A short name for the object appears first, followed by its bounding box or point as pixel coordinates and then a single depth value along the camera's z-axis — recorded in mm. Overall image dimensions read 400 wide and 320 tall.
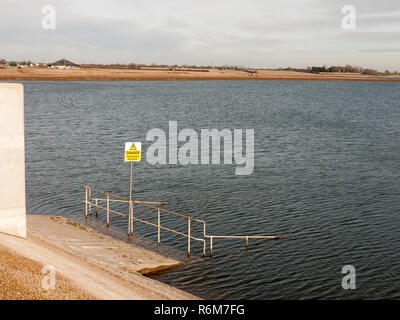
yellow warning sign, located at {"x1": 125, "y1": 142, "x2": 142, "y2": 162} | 23625
